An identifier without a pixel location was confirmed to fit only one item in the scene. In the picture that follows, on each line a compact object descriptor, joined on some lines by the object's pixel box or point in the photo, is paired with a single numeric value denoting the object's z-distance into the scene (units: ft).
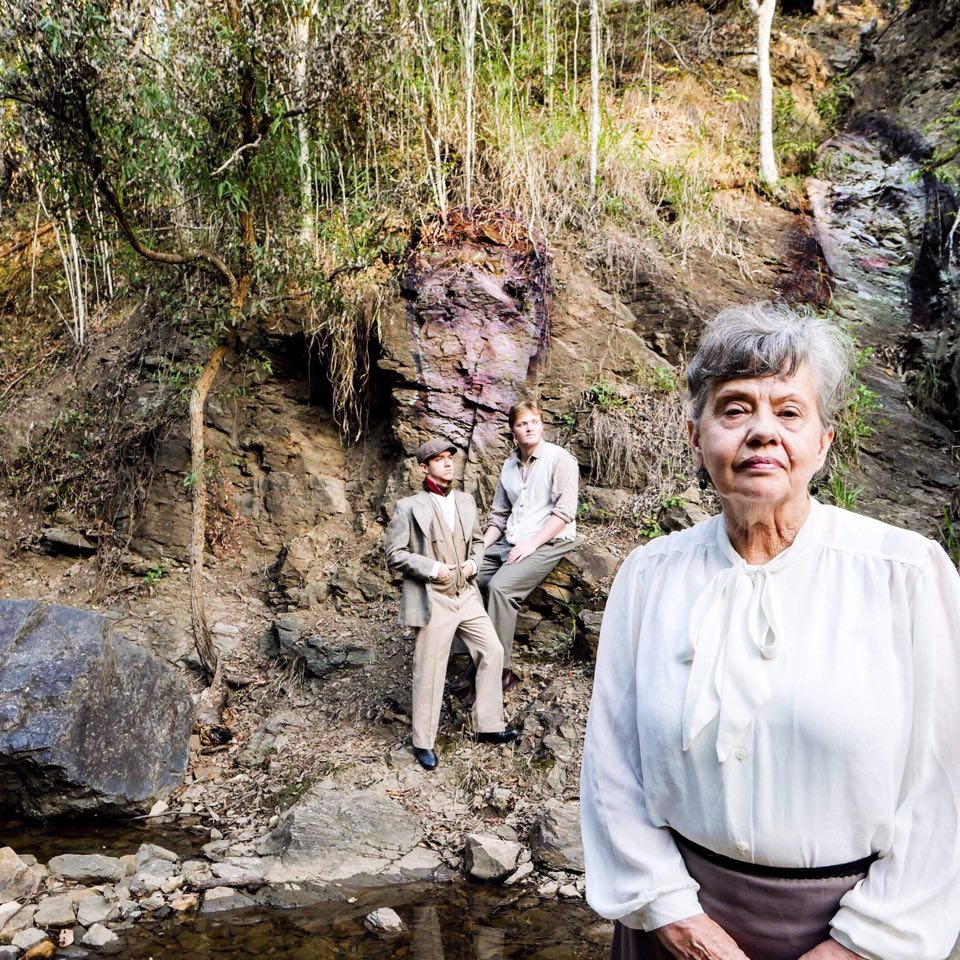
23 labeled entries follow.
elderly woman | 3.92
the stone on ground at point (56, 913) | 10.99
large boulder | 13.96
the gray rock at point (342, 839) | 12.40
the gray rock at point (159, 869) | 12.33
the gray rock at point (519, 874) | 12.03
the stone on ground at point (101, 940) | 10.48
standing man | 15.38
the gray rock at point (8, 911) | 10.94
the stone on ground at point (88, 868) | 12.19
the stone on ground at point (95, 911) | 11.08
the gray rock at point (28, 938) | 10.44
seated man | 16.55
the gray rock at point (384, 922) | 10.82
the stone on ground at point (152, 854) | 12.81
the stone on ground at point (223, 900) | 11.47
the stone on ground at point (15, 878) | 11.52
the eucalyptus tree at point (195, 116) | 16.39
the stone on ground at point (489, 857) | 12.10
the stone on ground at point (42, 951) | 10.26
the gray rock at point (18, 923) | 10.71
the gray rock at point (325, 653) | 19.03
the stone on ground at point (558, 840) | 12.21
